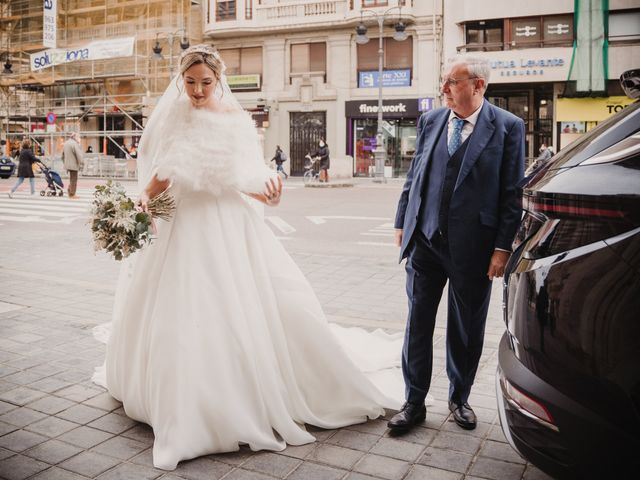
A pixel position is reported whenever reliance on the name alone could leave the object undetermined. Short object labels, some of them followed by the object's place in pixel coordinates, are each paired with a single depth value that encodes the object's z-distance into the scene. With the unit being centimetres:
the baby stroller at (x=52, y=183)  1955
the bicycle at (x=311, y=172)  2873
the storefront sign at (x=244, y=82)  3434
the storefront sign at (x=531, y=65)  2805
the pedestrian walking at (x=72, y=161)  1908
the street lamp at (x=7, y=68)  3531
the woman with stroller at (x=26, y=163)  2008
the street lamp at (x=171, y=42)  3144
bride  322
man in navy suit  339
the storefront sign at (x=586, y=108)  2775
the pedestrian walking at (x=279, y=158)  3002
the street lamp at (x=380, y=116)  2767
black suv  202
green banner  2741
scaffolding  3559
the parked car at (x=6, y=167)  2909
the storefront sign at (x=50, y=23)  3609
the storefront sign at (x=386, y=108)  3123
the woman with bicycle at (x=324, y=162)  2714
